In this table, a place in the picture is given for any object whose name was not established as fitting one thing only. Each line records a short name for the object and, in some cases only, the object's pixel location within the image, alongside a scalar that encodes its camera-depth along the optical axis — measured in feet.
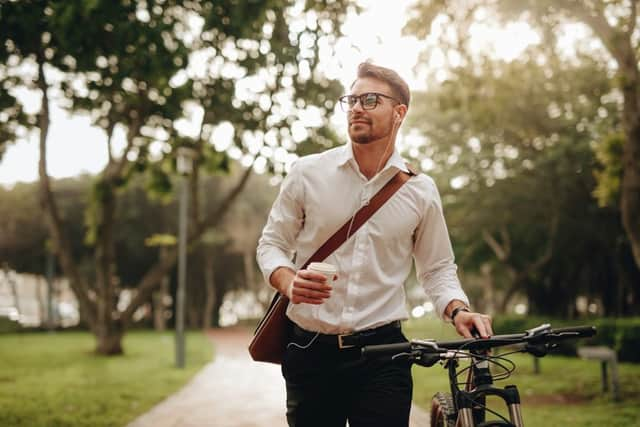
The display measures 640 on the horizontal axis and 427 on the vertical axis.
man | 9.78
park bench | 36.14
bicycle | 7.90
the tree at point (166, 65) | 27.66
